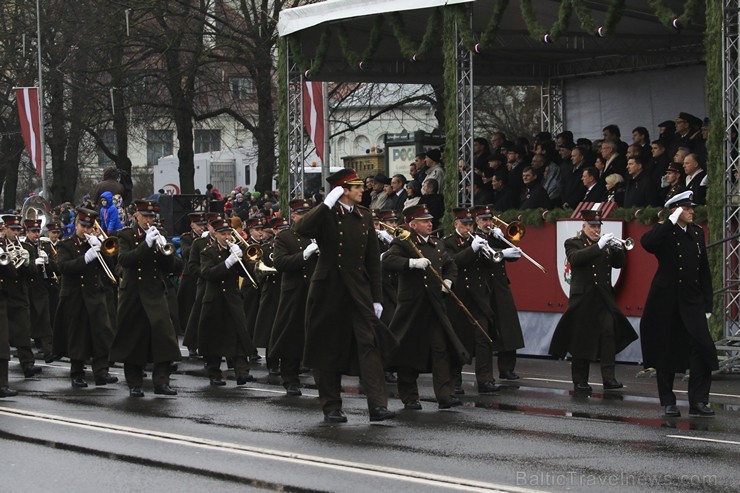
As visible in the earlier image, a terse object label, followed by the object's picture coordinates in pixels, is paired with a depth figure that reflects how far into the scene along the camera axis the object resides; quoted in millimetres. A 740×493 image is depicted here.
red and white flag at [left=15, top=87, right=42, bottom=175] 33719
